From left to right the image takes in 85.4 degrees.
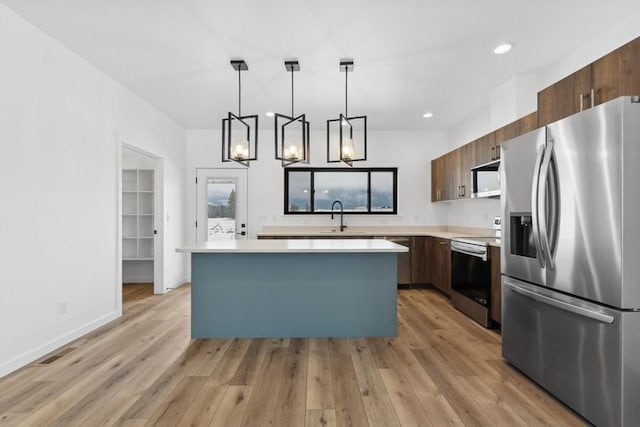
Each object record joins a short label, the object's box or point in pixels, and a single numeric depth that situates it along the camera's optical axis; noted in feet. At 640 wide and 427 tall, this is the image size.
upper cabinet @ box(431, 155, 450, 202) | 17.38
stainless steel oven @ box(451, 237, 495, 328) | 11.32
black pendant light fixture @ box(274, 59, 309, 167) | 10.54
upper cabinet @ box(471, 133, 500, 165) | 12.48
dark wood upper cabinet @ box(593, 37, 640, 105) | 6.40
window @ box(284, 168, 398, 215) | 19.35
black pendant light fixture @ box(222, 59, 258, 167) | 10.39
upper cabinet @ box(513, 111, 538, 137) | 10.17
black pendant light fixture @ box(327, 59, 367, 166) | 10.82
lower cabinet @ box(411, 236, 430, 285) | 17.21
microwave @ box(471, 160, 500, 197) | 12.62
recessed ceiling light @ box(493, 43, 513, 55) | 9.71
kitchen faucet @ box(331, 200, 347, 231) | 18.99
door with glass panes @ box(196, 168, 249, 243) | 19.29
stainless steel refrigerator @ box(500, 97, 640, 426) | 5.49
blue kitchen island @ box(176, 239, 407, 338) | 10.52
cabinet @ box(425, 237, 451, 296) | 14.99
